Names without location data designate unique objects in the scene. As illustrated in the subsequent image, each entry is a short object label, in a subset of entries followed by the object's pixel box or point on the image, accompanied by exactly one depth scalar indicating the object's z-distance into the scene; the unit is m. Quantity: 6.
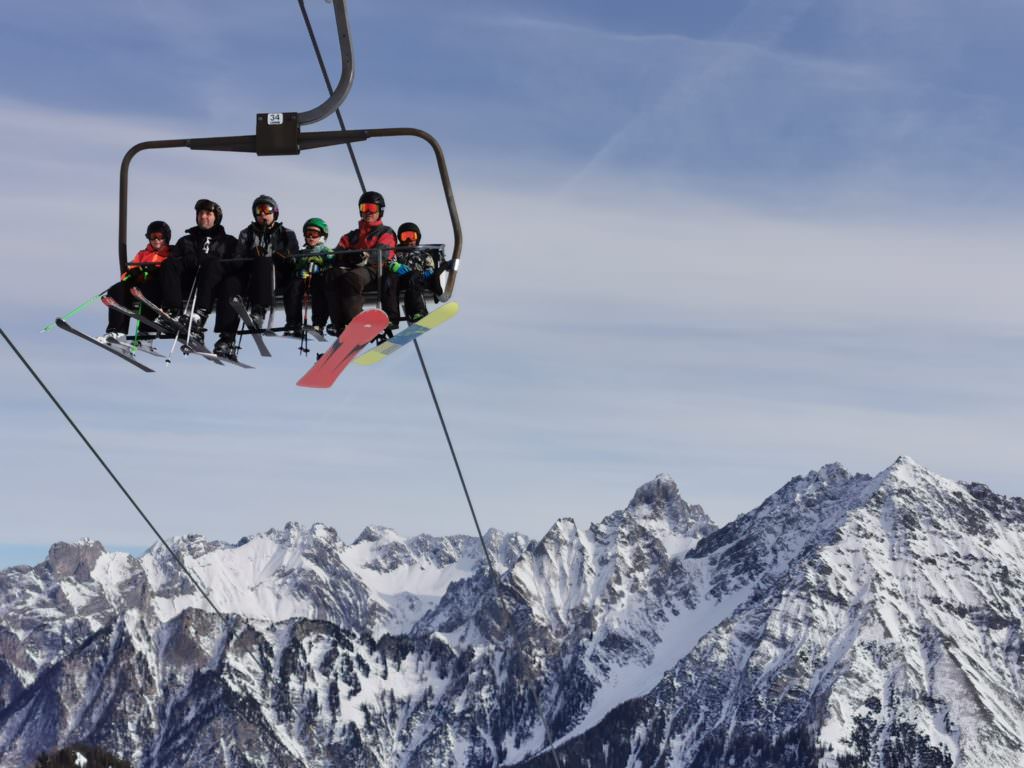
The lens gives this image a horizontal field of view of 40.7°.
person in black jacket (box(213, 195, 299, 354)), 25.52
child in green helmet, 25.36
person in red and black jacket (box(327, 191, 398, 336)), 24.86
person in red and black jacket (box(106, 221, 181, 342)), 24.97
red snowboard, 23.44
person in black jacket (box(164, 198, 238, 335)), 25.47
